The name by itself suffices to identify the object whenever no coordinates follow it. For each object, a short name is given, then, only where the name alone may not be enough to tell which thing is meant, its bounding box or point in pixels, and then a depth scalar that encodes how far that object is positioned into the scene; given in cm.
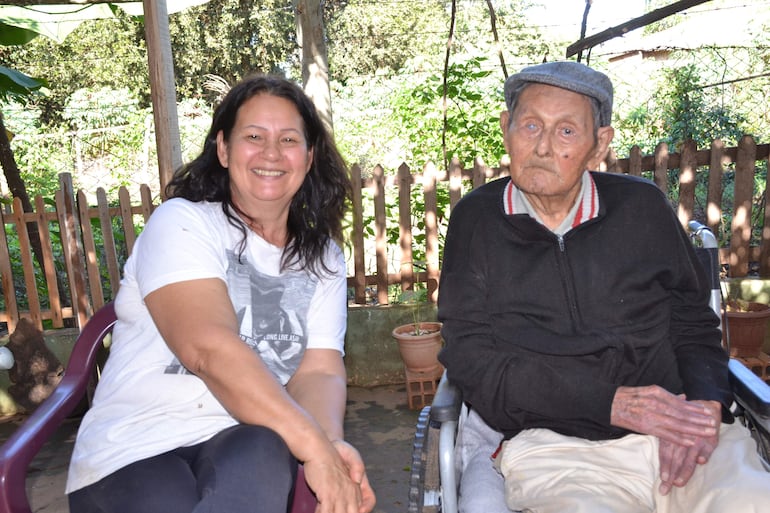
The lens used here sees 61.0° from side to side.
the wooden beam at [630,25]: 286
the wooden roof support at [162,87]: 304
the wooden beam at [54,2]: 362
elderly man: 173
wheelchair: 162
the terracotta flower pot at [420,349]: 424
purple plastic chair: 163
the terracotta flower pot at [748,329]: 407
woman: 154
